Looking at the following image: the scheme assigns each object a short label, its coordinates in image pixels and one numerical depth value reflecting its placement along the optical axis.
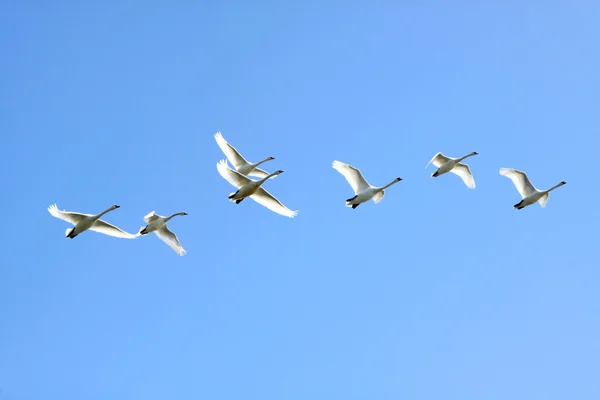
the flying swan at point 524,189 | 60.41
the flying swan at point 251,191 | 54.91
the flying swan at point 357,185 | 56.34
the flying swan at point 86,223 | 51.72
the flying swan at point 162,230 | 54.69
